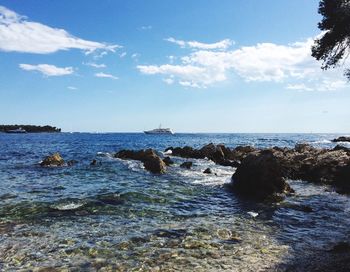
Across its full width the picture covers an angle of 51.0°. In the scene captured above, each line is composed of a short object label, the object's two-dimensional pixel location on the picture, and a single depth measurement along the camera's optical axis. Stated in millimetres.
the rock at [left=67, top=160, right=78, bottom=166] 39844
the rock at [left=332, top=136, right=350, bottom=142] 121038
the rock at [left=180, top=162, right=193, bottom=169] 37781
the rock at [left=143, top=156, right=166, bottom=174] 32969
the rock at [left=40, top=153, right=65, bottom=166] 38000
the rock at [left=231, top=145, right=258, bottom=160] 47184
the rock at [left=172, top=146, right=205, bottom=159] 52734
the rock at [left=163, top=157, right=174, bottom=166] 40294
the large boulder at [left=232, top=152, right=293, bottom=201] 22430
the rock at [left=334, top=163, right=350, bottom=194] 24903
